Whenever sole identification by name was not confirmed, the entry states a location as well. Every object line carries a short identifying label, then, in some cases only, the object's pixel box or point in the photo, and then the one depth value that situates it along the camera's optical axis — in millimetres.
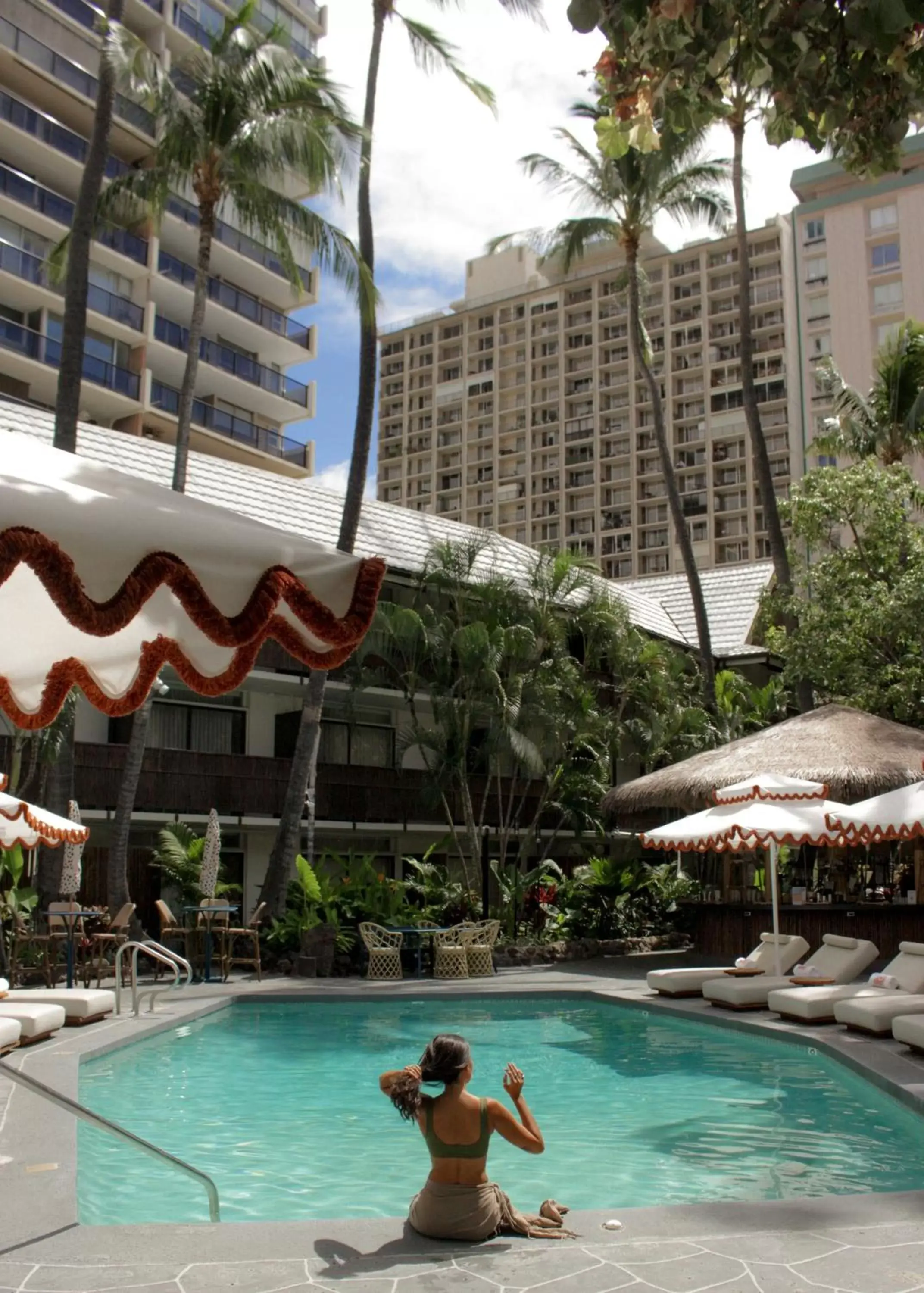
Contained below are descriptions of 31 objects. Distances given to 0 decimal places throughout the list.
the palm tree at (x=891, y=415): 26406
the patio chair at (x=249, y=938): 17719
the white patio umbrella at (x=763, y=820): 15930
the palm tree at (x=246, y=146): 20109
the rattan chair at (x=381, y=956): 18594
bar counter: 20156
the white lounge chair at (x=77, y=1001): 12828
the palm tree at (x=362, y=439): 21047
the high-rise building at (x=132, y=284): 39844
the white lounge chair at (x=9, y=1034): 10344
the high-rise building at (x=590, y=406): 81125
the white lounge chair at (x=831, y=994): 13383
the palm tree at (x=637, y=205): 29188
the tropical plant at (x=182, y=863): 20797
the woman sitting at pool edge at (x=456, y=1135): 5535
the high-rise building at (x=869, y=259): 62031
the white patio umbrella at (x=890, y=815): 14609
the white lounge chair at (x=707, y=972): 16109
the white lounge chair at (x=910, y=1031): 10945
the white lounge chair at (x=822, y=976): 14805
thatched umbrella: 20016
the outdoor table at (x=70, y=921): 15305
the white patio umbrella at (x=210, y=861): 17781
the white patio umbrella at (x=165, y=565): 3727
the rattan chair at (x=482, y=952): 19156
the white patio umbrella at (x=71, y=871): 15875
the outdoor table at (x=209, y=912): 17291
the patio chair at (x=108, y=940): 15797
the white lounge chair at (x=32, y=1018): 11289
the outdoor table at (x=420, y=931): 18625
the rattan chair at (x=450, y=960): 18875
